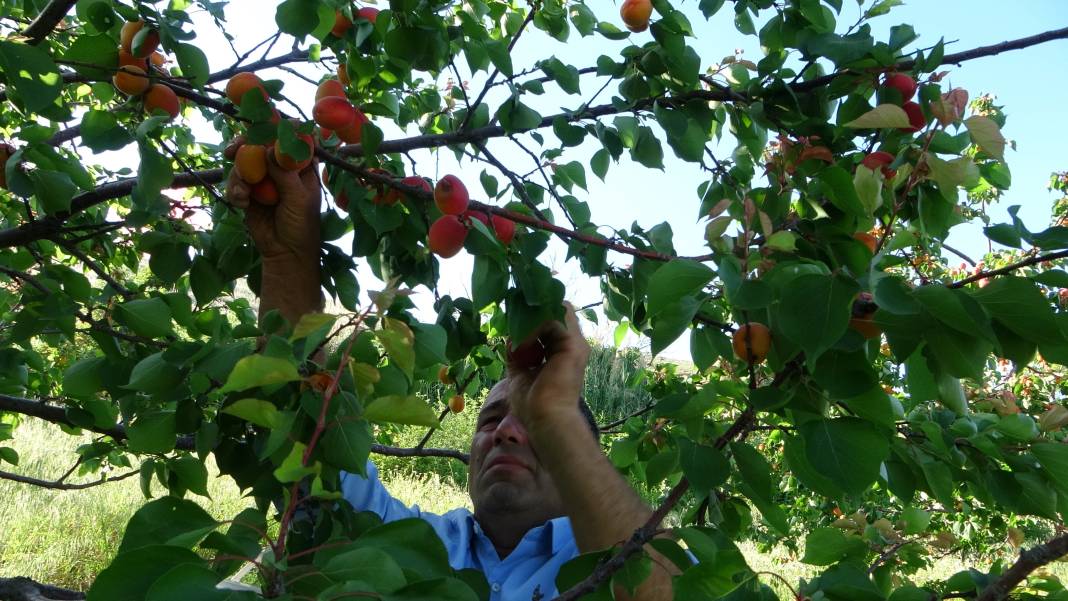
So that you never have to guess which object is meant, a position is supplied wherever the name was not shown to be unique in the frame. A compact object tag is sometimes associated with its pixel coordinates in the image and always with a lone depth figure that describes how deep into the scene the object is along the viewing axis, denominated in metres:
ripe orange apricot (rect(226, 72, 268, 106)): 1.54
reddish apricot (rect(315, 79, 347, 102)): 1.66
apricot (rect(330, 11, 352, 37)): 1.67
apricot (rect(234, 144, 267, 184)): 1.55
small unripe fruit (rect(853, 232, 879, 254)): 1.27
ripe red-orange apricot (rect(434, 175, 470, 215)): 1.37
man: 1.56
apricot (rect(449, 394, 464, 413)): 2.37
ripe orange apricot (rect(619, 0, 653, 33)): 1.78
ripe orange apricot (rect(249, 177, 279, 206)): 1.61
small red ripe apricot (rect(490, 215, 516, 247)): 1.48
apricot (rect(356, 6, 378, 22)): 1.65
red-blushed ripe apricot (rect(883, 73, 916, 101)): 1.34
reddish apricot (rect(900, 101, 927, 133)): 1.37
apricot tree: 0.85
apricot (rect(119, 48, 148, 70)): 1.45
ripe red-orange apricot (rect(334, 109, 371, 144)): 1.59
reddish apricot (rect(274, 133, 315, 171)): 1.53
